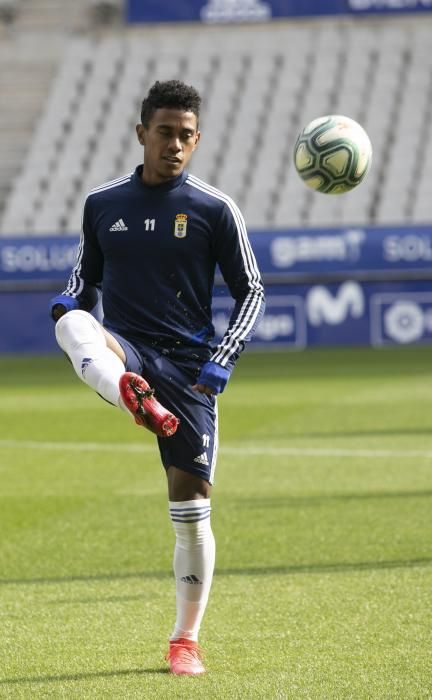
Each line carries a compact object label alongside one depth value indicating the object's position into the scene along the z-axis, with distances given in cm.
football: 1270
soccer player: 1037
